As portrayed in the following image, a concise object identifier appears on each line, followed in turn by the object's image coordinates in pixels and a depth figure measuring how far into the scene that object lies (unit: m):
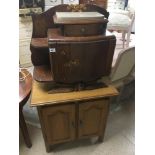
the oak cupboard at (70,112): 1.34
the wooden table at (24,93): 1.44
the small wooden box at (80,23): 1.17
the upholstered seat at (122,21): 2.08
